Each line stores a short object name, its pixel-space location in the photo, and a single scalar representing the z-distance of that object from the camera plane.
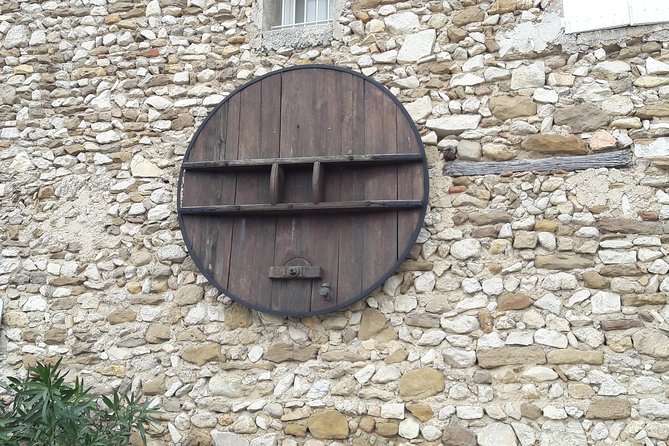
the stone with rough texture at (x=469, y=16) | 3.81
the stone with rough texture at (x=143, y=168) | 4.11
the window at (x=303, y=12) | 4.29
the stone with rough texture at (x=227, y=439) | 3.54
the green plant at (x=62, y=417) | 3.39
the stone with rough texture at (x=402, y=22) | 3.91
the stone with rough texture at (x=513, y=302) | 3.37
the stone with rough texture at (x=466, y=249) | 3.50
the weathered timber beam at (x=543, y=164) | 3.44
